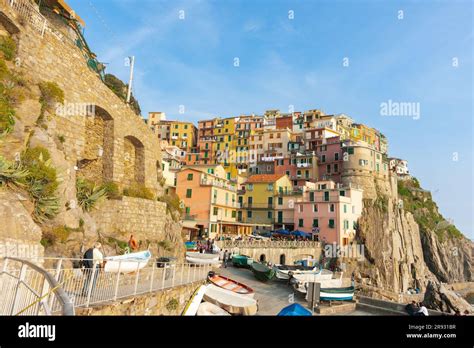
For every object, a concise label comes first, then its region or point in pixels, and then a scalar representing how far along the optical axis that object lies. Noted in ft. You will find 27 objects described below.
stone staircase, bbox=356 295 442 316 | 48.16
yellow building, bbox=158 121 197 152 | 283.59
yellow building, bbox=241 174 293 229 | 168.96
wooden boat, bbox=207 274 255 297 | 53.70
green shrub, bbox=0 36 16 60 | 44.93
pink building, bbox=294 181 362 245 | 148.36
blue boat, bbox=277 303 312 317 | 32.47
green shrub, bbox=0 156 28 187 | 35.12
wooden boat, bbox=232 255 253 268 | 92.63
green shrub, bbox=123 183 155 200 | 67.46
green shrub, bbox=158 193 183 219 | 82.38
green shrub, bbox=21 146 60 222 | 39.29
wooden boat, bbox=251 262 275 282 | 74.49
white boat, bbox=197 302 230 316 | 44.96
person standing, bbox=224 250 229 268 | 98.61
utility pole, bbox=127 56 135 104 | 84.17
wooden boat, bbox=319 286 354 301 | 57.06
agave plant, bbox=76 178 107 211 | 54.34
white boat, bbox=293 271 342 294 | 70.36
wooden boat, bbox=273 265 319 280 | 79.20
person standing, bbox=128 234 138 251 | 50.45
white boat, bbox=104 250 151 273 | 31.07
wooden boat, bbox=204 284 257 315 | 46.09
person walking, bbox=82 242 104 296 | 25.94
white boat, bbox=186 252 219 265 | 75.41
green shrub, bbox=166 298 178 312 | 38.17
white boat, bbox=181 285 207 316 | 42.02
